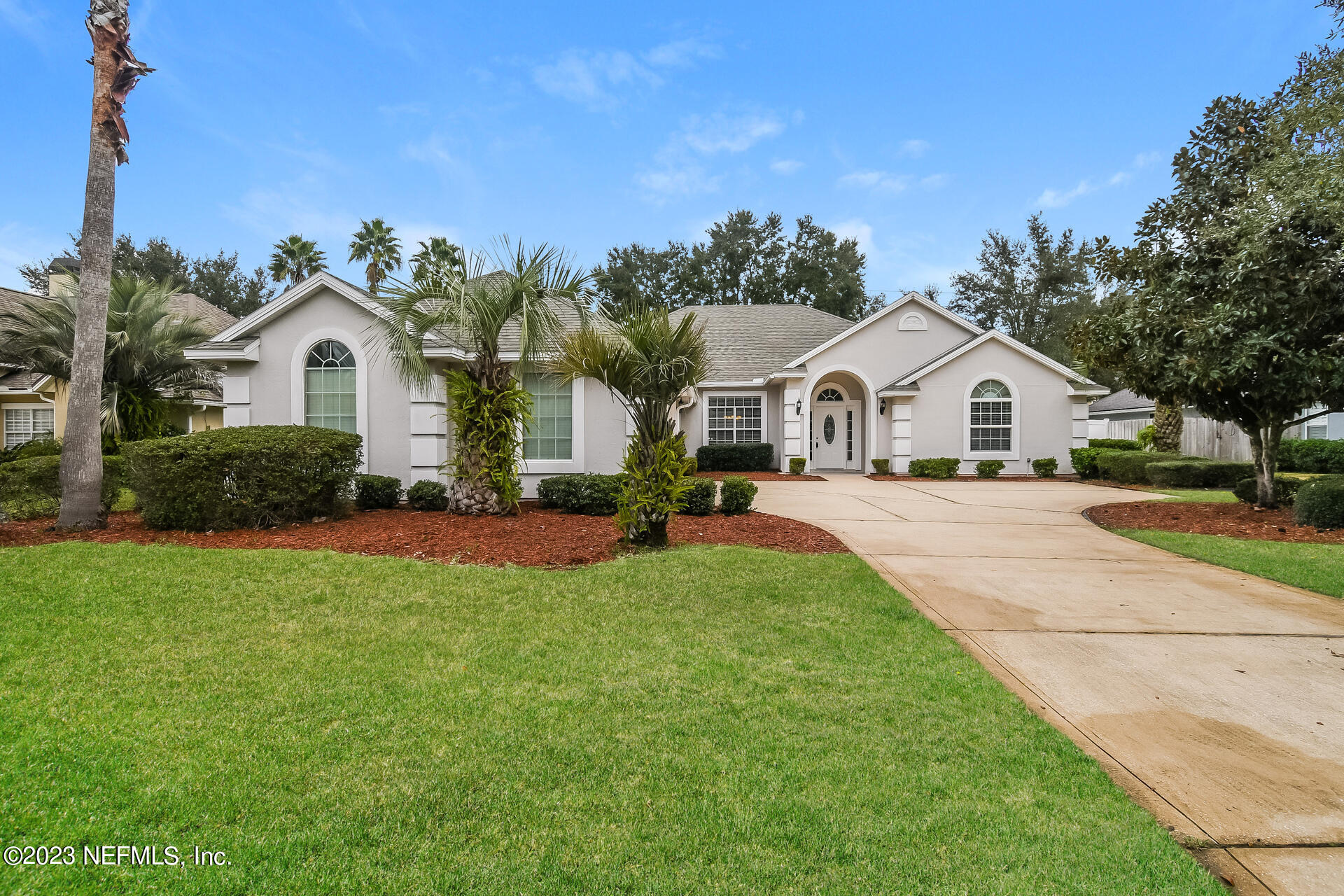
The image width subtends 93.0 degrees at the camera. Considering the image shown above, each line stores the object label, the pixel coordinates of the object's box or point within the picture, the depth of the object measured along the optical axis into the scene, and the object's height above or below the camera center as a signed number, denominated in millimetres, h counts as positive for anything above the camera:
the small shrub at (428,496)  11164 -843
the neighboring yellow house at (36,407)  17344 +1243
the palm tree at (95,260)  8922 +2683
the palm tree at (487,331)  9203 +1752
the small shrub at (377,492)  11188 -772
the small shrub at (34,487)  9867 -576
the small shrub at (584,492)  11008 -788
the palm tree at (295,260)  30250 +9073
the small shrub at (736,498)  11070 -890
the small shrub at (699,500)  10977 -917
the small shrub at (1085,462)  19500 -534
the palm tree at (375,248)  29984 +9502
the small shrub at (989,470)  19859 -770
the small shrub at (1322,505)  9617 -945
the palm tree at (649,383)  7566 +778
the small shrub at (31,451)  15508 -13
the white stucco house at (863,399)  12969 +1492
